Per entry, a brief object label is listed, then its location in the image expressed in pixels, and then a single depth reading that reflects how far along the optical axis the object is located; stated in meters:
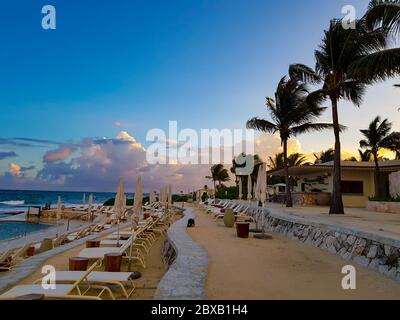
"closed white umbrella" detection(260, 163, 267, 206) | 10.83
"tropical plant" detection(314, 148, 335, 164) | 44.84
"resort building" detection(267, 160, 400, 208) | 21.86
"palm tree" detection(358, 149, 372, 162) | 40.44
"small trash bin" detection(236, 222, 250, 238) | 10.19
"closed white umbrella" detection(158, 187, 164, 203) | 22.14
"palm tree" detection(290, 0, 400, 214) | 13.15
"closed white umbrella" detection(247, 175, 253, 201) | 22.29
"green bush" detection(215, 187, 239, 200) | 40.30
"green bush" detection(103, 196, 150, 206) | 43.42
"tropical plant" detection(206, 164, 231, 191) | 57.22
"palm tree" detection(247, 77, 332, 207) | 19.89
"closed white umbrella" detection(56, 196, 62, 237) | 15.35
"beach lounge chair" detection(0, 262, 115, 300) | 3.83
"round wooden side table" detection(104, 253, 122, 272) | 6.42
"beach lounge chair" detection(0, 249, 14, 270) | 8.79
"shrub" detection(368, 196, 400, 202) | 15.43
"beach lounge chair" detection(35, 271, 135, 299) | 4.82
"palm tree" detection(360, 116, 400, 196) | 26.28
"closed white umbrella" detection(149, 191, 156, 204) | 27.75
